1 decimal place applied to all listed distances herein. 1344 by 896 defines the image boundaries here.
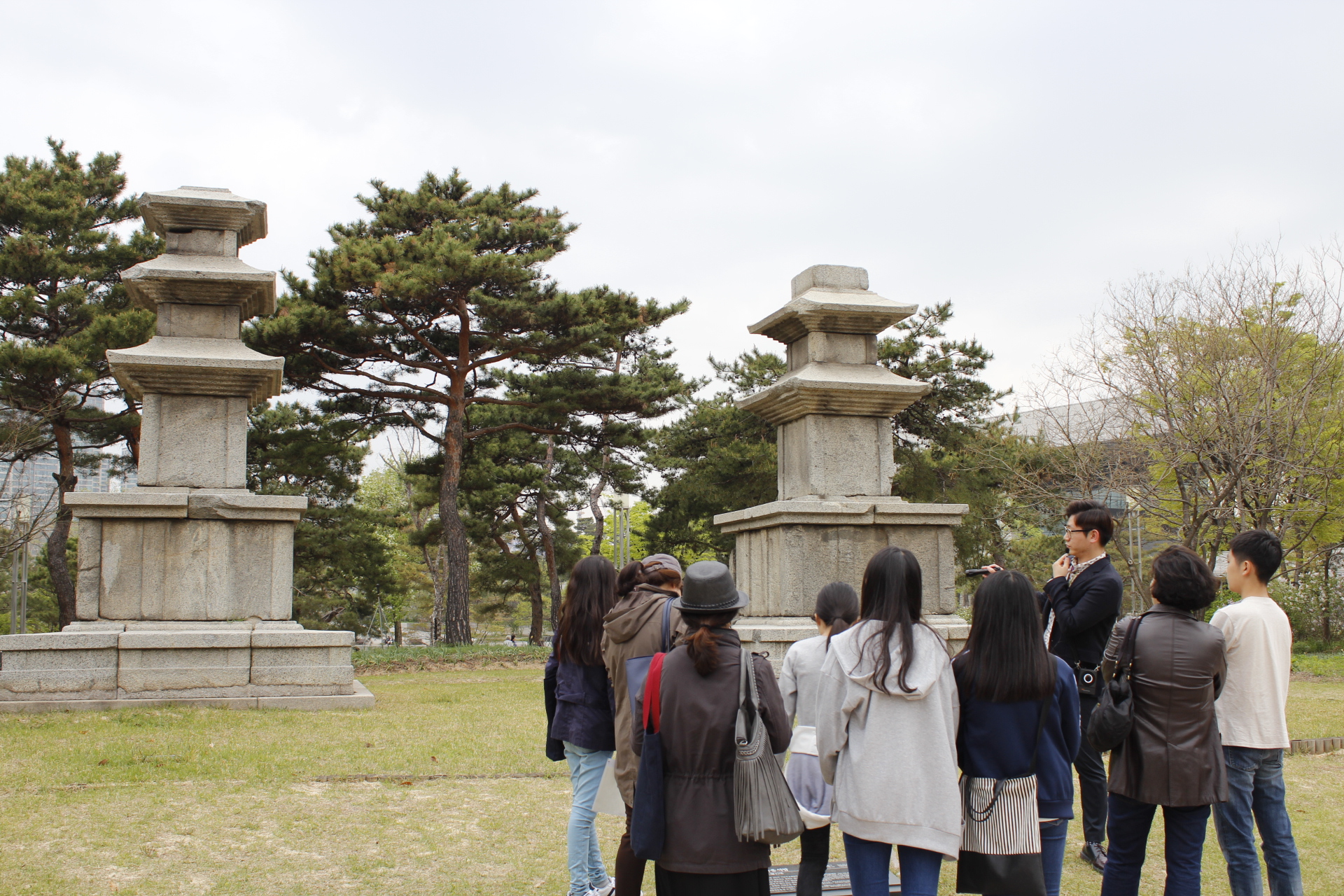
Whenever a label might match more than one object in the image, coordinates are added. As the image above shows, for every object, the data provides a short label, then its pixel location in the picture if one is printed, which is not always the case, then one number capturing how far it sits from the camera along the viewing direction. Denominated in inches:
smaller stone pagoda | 326.0
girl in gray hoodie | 121.3
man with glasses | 185.9
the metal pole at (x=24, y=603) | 941.8
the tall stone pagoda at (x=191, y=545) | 340.8
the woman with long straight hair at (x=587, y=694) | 163.9
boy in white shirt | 151.5
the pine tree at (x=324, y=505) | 872.9
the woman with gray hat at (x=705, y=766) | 117.3
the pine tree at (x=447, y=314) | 759.1
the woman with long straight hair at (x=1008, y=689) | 126.5
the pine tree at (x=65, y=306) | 791.1
